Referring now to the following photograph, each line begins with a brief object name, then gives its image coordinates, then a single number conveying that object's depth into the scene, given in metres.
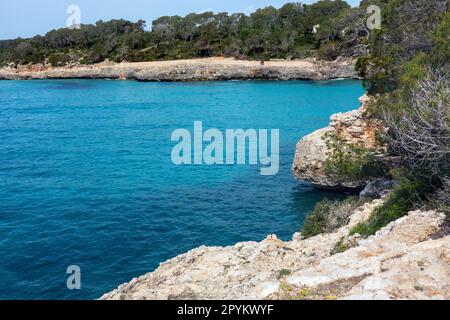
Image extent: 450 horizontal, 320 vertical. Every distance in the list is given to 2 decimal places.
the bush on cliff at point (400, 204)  18.30
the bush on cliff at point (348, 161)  31.33
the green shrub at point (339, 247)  16.47
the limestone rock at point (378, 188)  26.99
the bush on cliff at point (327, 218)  23.16
